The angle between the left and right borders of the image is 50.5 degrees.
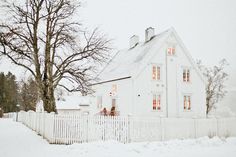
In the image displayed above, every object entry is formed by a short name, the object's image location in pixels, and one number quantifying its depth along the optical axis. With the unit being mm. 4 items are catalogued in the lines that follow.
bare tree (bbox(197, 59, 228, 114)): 36375
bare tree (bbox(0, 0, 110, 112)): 17386
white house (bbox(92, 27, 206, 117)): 22859
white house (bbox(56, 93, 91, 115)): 54709
